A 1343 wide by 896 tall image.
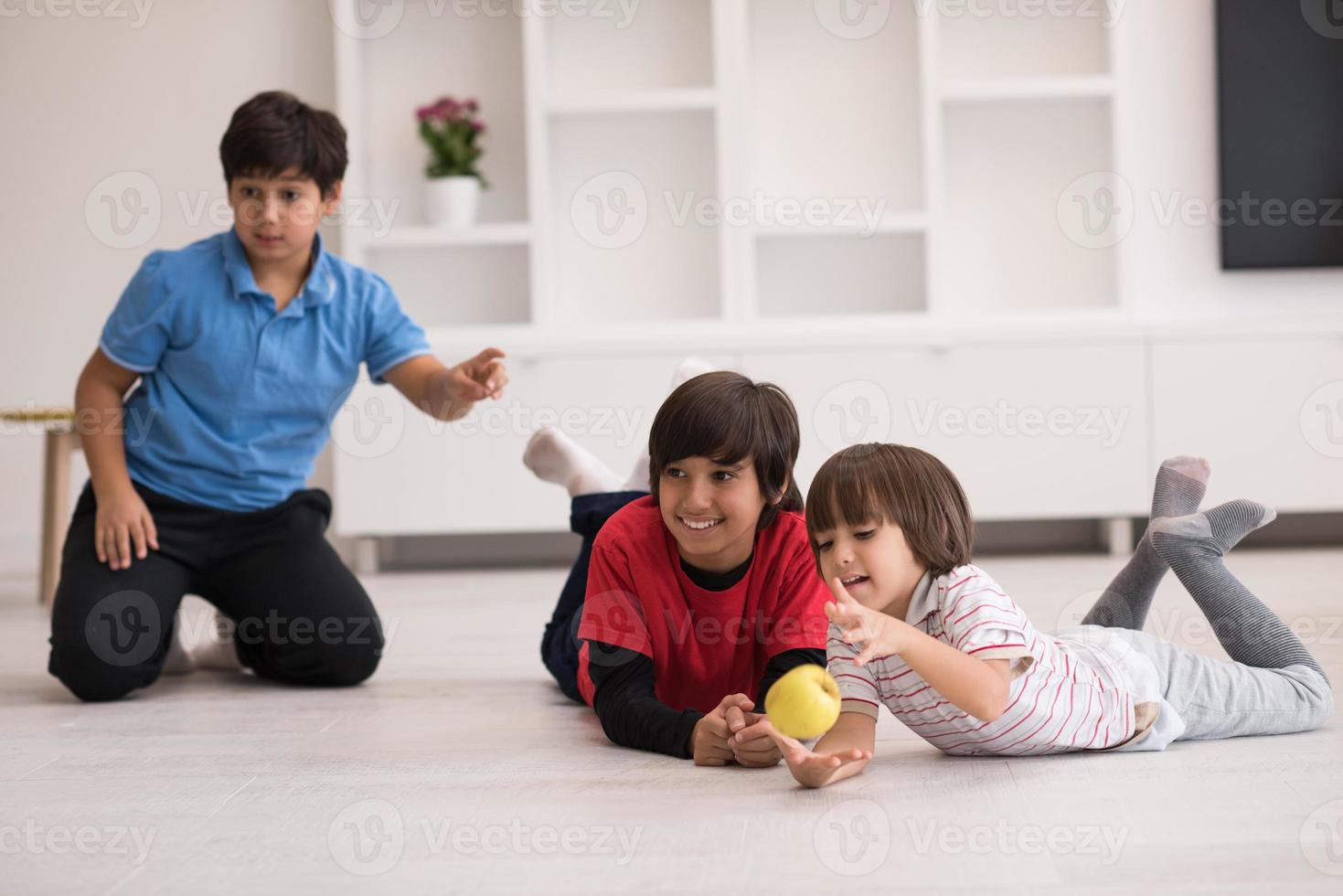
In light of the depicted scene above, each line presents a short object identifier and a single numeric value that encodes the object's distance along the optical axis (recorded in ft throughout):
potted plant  23.99
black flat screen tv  23.90
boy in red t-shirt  9.37
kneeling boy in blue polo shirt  12.82
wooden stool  20.07
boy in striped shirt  8.22
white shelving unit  22.98
